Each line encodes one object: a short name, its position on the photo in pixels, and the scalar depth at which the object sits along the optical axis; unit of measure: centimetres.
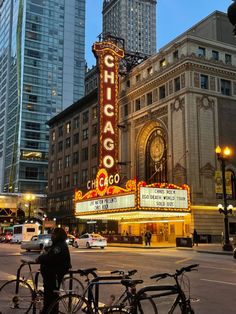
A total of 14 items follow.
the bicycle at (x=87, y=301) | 449
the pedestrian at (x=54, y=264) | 554
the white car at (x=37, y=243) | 2634
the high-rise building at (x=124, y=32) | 14185
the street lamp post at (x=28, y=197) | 4083
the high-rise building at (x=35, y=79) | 10224
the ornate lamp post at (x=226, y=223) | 2431
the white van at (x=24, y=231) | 4390
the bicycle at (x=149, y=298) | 426
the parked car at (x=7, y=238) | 5004
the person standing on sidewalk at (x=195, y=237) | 3193
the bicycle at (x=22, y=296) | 603
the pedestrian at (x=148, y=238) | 3214
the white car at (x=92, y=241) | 3051
